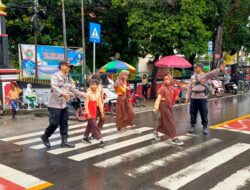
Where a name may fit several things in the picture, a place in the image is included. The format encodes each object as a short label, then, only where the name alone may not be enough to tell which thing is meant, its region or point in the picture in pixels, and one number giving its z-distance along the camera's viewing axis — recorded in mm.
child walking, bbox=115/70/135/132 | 8969
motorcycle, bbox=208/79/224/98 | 18984
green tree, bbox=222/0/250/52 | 22094
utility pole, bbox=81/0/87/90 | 14194
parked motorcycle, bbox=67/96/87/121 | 11117
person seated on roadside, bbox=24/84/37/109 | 12822
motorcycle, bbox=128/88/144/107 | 14977
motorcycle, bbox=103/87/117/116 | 12812
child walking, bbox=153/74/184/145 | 7457
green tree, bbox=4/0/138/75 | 17406
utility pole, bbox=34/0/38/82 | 13291
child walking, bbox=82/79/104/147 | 7137
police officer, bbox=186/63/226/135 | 8492
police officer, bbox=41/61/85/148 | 6758
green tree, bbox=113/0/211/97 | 15742
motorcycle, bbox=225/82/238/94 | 21297
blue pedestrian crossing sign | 12702
